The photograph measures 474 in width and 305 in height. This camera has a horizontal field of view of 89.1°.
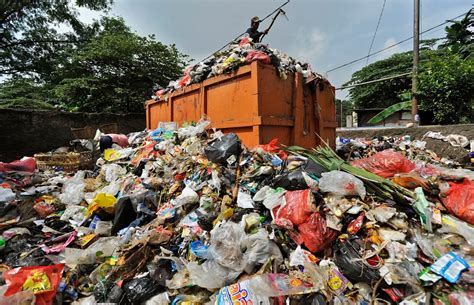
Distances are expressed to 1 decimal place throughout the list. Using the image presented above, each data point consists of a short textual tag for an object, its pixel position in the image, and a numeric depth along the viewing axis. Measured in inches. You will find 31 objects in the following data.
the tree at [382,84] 714.2
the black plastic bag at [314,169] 87.6
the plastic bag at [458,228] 61.5
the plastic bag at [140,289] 69.1
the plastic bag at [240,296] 56.9
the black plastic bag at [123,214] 97.8
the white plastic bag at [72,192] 126.8
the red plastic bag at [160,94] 199.8
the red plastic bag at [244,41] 144.0
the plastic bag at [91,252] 80.8
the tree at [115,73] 390.3
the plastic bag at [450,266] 54.1
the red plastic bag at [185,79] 165.6
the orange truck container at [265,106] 115.9
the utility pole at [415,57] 296.5
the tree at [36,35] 438.6
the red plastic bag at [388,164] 89.5
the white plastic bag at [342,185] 75.1
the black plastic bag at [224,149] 107.9
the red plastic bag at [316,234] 68.0
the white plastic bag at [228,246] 67.9
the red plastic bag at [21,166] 160.7
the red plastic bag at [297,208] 72.4
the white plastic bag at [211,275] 65.4
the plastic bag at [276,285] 57.4
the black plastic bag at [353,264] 60.3
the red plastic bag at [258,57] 115.6
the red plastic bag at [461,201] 67.0
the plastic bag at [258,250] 67.2
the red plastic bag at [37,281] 65.2
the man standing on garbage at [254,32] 179.3
